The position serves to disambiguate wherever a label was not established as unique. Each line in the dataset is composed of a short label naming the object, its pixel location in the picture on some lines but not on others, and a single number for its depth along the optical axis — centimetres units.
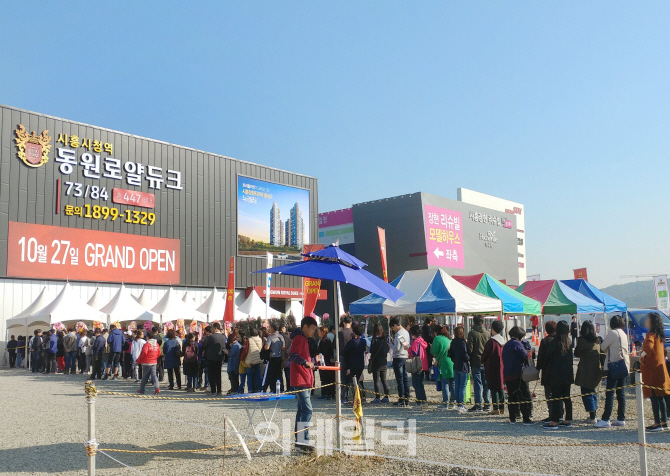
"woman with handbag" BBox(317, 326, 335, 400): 1302
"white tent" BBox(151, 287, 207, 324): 2624
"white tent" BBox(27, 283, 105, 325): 2310
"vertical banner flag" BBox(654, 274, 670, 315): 2778
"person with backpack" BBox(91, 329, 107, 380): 1822
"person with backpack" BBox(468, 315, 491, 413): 1081
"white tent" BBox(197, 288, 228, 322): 2869
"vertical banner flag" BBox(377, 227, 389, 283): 2158
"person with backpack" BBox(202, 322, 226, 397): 1384
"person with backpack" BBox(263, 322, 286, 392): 1261
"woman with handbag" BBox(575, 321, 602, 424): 923
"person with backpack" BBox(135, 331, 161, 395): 1431
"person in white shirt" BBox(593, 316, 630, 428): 915
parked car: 2077
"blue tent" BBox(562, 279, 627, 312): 1808
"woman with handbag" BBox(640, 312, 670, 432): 846
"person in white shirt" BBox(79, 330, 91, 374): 2045
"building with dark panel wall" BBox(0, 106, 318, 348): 2920
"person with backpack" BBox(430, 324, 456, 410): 1120
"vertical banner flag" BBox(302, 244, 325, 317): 2298
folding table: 744
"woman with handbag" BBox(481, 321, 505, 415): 997
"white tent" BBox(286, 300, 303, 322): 3442
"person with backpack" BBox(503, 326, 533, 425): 952
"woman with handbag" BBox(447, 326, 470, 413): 1072
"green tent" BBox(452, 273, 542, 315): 1464
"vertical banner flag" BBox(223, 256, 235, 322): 2705
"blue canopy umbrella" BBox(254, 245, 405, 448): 732
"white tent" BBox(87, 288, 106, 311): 2684
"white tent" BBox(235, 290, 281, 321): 2945
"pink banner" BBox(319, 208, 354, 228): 6981
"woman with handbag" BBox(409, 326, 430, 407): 1161
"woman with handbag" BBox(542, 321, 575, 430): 916
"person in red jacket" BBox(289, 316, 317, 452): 728
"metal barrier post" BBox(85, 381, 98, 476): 561
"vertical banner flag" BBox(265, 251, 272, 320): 2404
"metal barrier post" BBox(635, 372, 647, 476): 552
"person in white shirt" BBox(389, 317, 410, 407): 1158
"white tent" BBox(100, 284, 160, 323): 2427
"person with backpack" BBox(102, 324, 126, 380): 1833
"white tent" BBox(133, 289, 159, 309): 3003
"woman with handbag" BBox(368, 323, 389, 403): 1178
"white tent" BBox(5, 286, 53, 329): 2447
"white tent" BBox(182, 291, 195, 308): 3404
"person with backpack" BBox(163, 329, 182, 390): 1494
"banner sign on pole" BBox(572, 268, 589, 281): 4012
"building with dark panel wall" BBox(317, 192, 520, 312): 5528
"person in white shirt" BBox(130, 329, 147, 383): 1675
